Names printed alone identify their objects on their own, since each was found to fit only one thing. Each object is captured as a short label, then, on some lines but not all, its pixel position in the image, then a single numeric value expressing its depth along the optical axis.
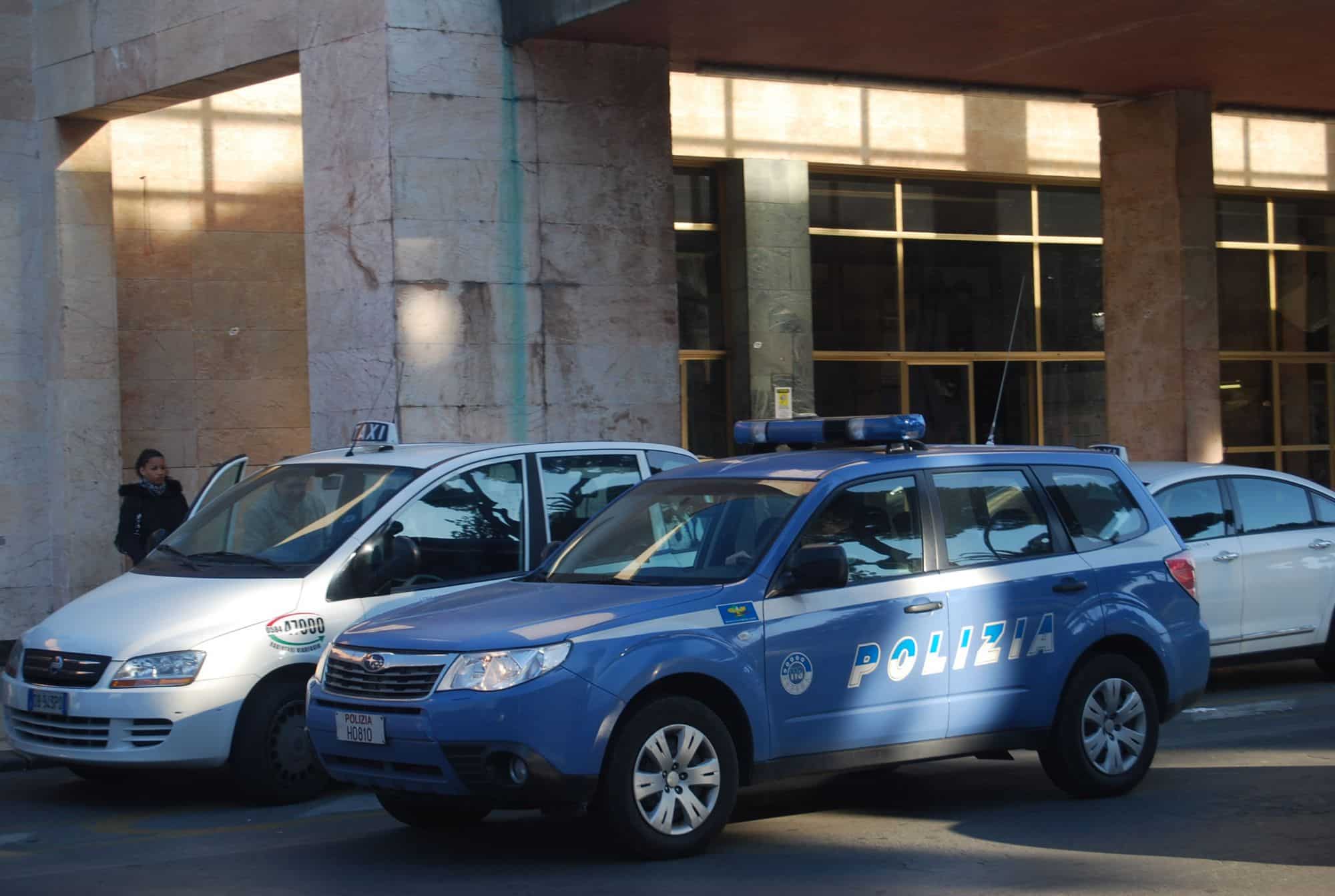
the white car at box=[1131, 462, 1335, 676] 11.49
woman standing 12.93
